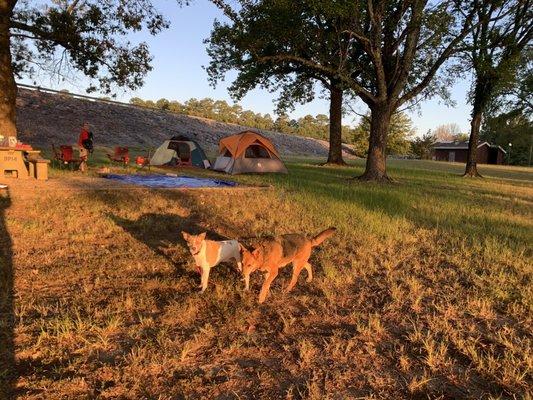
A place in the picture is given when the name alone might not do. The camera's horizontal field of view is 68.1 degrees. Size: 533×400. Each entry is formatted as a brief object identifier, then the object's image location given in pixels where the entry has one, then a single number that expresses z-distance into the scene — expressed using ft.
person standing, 43.24
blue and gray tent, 62.18
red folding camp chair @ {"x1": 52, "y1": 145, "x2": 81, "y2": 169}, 43.19
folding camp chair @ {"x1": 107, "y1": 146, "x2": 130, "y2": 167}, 52.65
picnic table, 34.96
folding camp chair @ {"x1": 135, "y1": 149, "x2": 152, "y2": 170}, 53.83
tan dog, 14.90
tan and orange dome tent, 56.90
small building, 233.60
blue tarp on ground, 37.68
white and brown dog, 15.42
